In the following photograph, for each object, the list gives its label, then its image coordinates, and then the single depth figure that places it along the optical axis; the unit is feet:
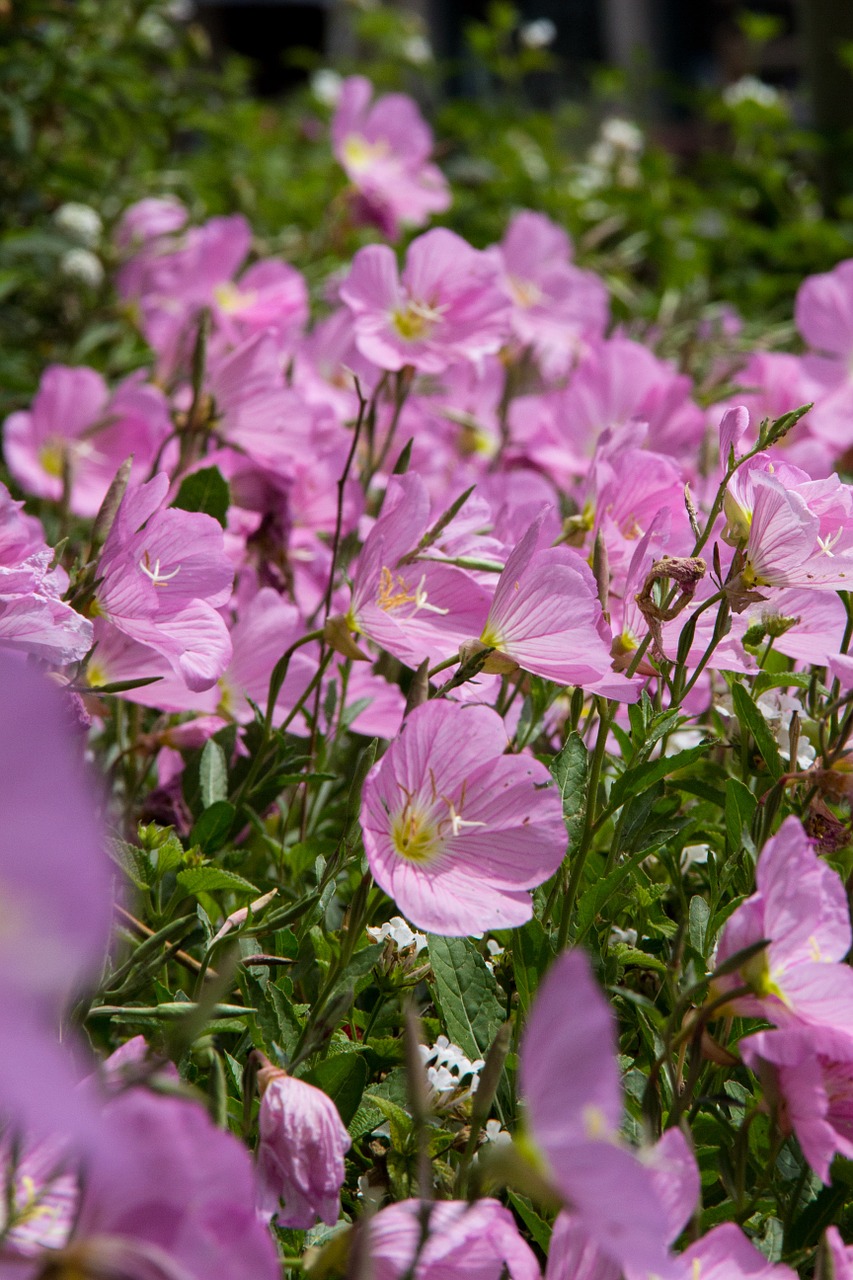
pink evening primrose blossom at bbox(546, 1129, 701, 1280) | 4.42
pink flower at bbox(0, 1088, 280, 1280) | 4.25
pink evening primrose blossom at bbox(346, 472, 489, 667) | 4.88
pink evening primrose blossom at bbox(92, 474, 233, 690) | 4.77
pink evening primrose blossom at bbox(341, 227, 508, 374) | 5.50
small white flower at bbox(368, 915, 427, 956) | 4.81
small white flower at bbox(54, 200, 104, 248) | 7.65
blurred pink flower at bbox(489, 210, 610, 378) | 6.80
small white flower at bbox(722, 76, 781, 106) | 11.71
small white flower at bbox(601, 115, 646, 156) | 11.75
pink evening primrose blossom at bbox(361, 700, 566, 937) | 4.66
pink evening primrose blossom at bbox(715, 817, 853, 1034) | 4.51
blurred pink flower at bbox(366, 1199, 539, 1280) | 4.42
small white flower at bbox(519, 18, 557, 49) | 13.10
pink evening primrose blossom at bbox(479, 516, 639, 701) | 4.77
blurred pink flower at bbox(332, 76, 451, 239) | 7.34
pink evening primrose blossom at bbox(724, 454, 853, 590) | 4.72
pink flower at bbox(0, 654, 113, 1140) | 4.18
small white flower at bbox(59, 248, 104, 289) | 7.57
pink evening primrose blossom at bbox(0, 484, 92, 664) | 4.64
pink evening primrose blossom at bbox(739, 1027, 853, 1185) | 4.48
